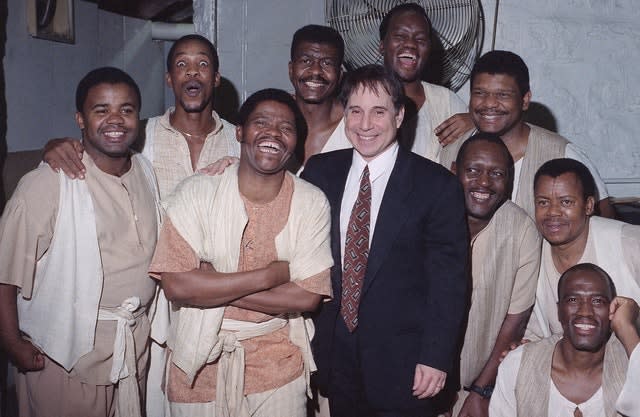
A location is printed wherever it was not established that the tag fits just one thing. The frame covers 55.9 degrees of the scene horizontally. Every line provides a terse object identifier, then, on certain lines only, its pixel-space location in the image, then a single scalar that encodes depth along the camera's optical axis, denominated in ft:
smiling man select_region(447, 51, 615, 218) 9.87
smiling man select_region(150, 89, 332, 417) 7.29
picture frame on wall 15.57
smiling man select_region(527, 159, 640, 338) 8.76
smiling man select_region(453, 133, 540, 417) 8.91
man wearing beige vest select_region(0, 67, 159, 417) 7.89
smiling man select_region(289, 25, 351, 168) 10.62
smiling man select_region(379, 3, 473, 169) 10.82
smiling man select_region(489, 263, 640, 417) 7.89
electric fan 13.12
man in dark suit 7.69
